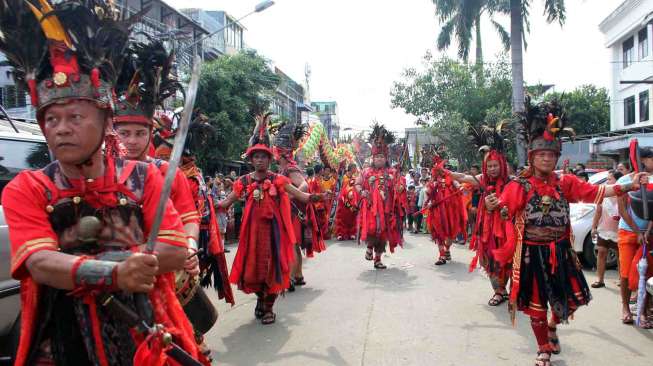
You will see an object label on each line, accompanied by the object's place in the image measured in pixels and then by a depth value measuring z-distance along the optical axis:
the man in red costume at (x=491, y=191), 6.75
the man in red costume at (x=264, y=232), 6.05
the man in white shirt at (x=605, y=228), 6.85
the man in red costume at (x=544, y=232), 4.55
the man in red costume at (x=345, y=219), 14.25
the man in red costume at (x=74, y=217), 2.05
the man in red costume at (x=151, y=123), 2.69
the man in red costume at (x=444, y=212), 10.07
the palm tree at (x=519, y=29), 17.33
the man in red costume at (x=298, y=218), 8.14
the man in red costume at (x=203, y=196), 5.03
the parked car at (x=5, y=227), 3.88
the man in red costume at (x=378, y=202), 9.37
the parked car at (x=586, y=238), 9.09
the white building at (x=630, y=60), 27.67
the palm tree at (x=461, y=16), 19.72
